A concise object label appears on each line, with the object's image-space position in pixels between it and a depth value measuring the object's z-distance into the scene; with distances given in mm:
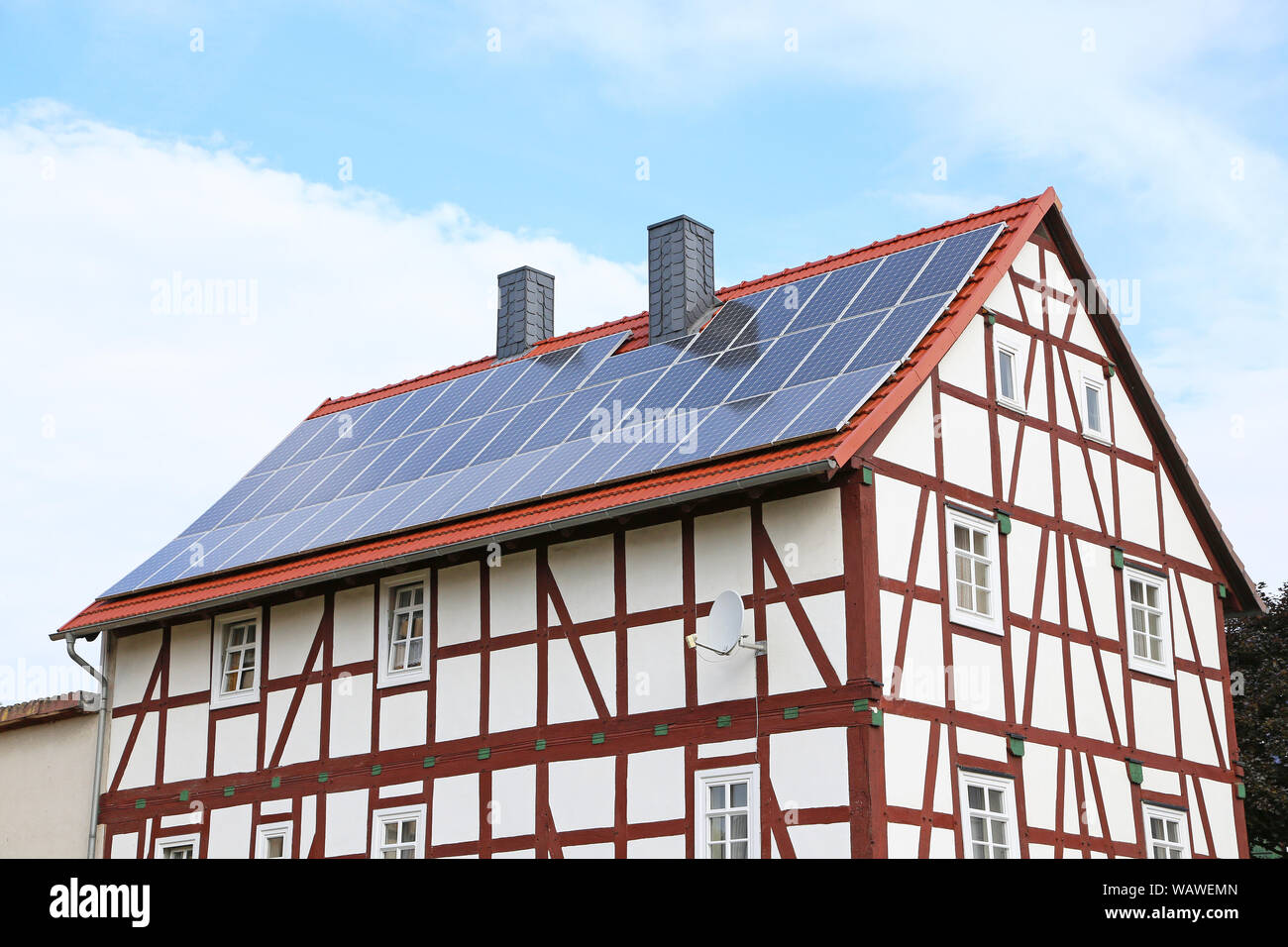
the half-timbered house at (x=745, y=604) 18969
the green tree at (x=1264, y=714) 30953
